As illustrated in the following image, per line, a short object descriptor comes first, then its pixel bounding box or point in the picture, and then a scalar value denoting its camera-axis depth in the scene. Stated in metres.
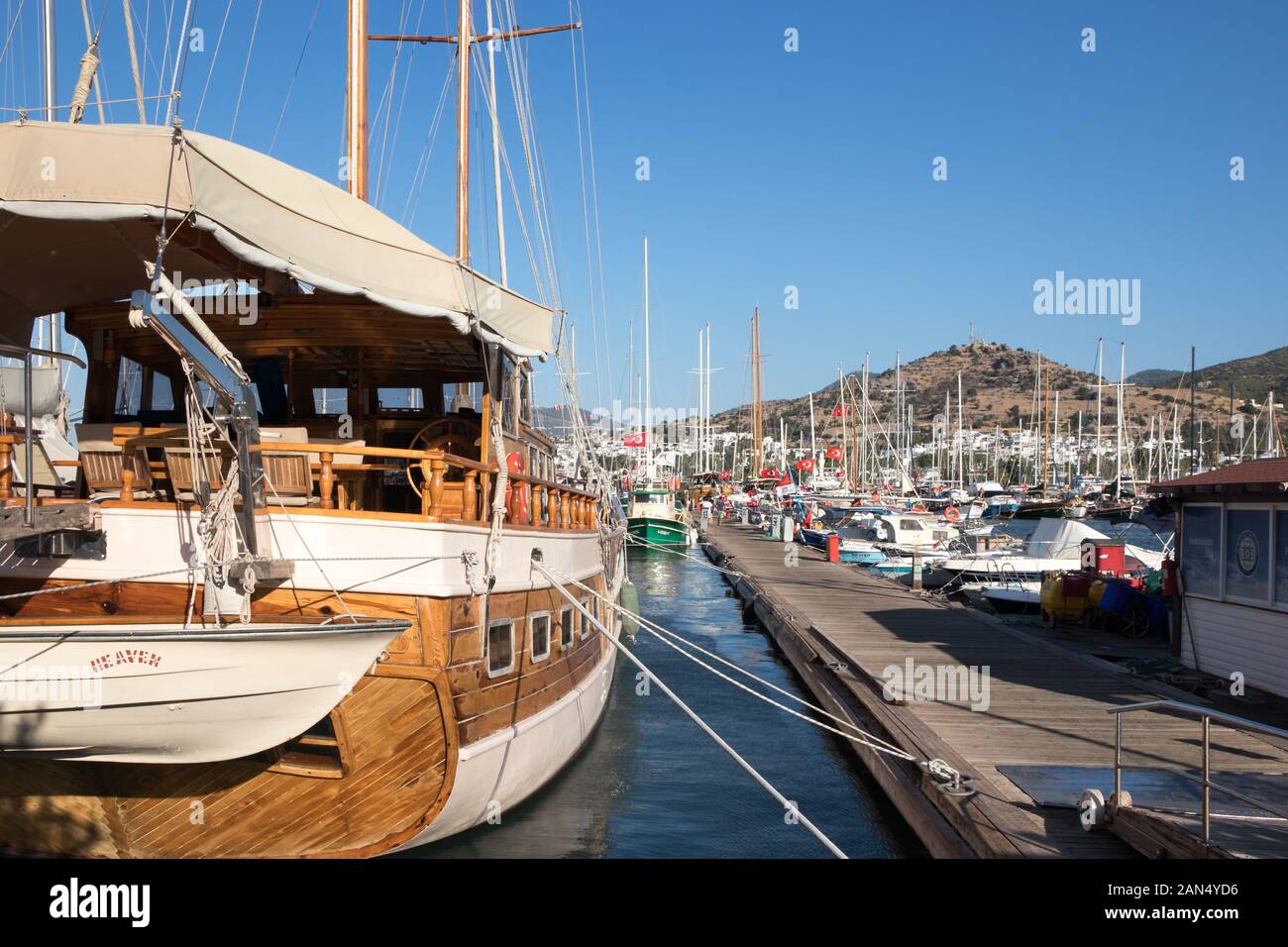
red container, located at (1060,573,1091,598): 19.84
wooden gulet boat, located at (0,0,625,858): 6.59
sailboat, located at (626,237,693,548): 48.03
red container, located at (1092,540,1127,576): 22.84
